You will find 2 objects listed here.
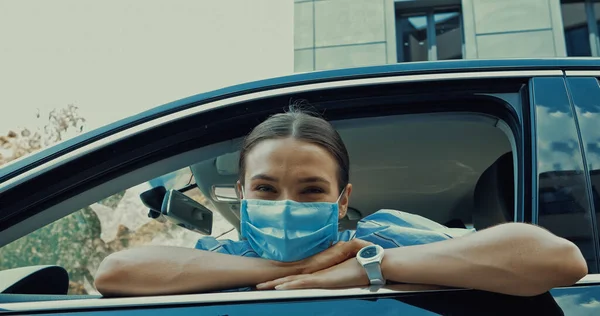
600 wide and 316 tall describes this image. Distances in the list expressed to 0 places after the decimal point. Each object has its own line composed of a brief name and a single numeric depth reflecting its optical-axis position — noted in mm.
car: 1057
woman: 1057
